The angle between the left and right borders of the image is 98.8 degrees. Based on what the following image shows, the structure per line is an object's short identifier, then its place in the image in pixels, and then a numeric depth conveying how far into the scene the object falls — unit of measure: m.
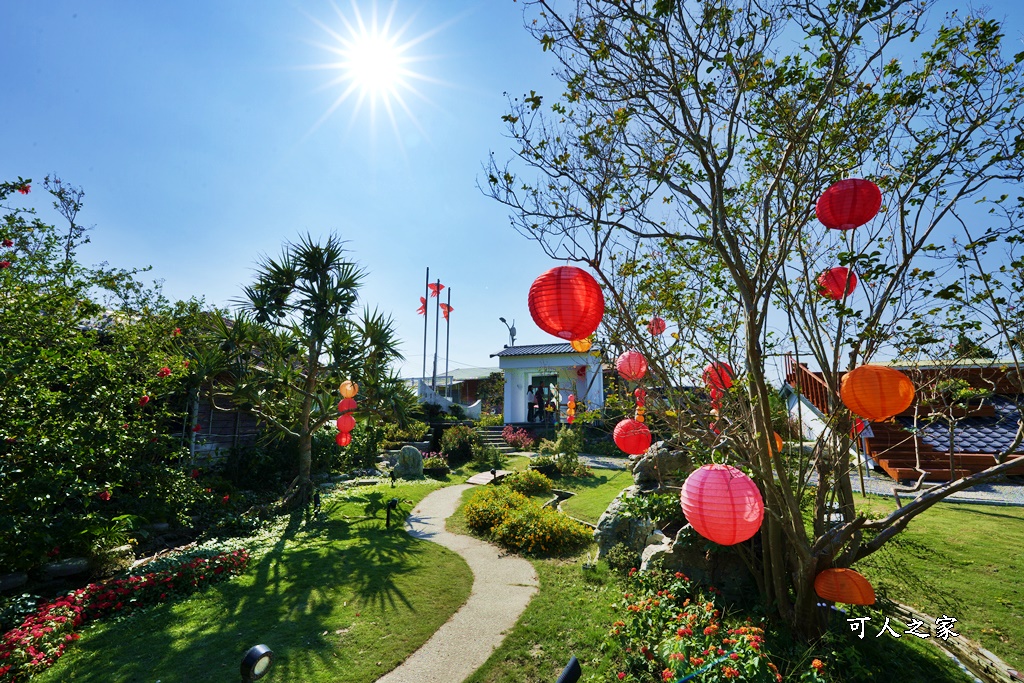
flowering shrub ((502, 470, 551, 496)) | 13.19
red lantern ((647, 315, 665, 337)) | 5.09
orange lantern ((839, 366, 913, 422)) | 3.47
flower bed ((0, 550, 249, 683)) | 4.44
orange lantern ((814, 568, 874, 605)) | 4.08
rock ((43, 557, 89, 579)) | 6.33
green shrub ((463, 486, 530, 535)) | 9.66
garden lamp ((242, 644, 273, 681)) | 2.38
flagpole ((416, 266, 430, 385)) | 32.56
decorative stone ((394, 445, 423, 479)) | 15.34
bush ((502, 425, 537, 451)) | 20.59
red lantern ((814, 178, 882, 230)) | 3.54
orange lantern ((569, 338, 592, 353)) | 5.18
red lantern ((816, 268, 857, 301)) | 4.43
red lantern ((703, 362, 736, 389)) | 4.81
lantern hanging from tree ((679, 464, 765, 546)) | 3.56
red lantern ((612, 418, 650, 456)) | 6.63
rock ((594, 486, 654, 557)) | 7.21
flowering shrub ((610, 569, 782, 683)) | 3.74
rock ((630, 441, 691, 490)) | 8.49
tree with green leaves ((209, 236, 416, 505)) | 11.00
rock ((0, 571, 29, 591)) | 5.86
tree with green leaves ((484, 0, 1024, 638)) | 4.01
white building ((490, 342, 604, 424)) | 24.56
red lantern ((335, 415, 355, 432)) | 11.65
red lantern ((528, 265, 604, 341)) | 3.79
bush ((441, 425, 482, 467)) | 17.95
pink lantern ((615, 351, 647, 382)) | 4.94
